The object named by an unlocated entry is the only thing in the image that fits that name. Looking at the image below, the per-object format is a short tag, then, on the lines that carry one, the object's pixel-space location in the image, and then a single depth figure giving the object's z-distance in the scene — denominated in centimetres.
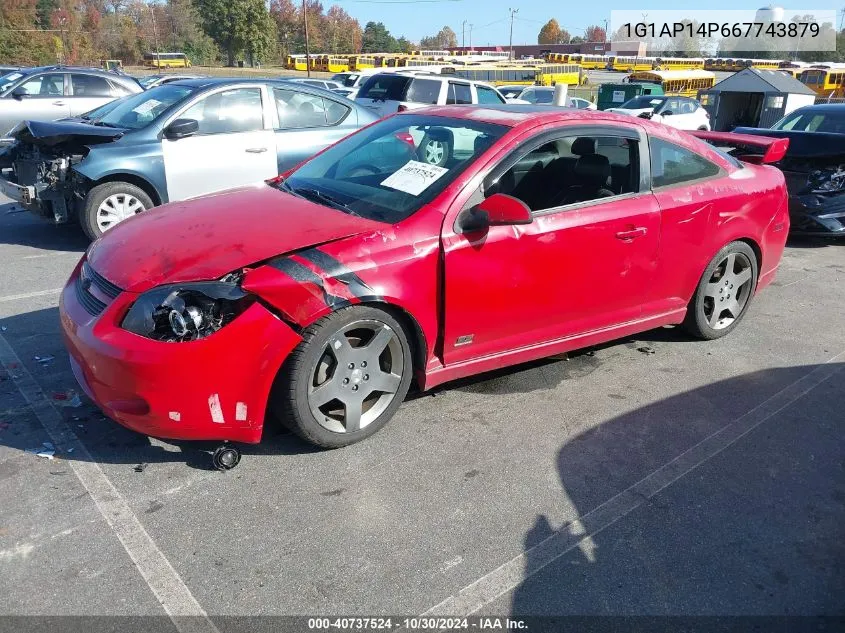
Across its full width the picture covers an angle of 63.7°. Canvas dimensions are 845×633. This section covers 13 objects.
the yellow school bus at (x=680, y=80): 3164
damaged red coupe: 289
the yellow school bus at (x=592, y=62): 6142
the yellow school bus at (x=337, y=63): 5356
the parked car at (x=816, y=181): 726
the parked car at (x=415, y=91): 1324
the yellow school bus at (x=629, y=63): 5438
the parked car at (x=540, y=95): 2223
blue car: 644
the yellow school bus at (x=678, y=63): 5300
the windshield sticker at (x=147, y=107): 702
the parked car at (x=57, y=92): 1251
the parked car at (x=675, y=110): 1894
